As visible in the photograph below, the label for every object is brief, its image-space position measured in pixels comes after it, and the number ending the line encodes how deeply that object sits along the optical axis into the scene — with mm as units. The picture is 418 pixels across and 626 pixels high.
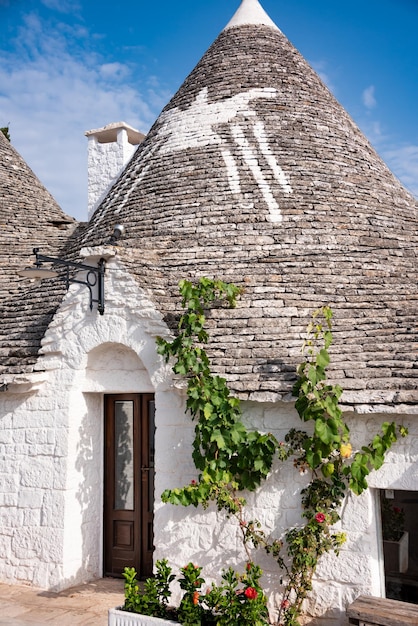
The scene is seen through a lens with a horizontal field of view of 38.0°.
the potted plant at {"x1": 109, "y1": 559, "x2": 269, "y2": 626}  4492
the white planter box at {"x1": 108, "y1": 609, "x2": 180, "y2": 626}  4596
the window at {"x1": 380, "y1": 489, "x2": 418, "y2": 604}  5695
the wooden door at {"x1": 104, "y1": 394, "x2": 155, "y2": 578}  6605
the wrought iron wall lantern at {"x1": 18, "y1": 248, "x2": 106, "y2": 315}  6032
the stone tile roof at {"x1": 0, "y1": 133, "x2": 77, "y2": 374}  6945
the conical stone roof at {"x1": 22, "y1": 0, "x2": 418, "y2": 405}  5629
